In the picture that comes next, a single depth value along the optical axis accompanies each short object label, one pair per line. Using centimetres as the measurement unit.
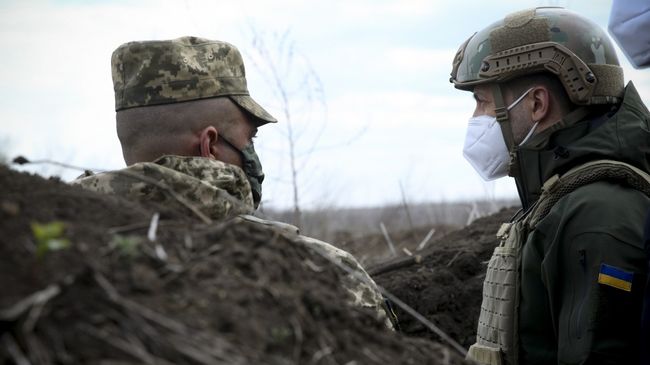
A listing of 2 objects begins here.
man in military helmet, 325
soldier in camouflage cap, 356
